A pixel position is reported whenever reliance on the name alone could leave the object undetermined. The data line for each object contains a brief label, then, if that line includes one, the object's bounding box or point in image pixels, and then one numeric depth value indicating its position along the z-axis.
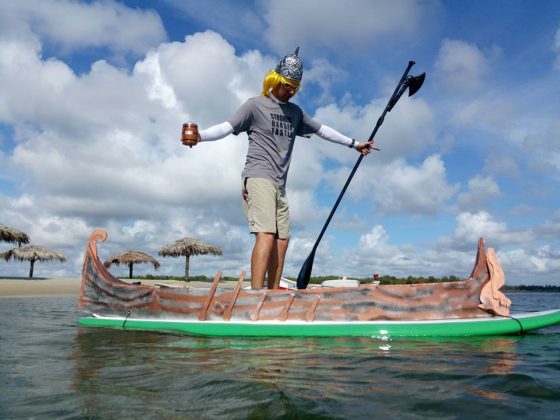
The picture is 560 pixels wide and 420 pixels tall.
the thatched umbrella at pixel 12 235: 19.17
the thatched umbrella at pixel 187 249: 23.03
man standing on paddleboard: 4.29
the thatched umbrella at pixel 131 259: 22.73
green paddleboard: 3.73
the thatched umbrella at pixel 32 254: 20.81
